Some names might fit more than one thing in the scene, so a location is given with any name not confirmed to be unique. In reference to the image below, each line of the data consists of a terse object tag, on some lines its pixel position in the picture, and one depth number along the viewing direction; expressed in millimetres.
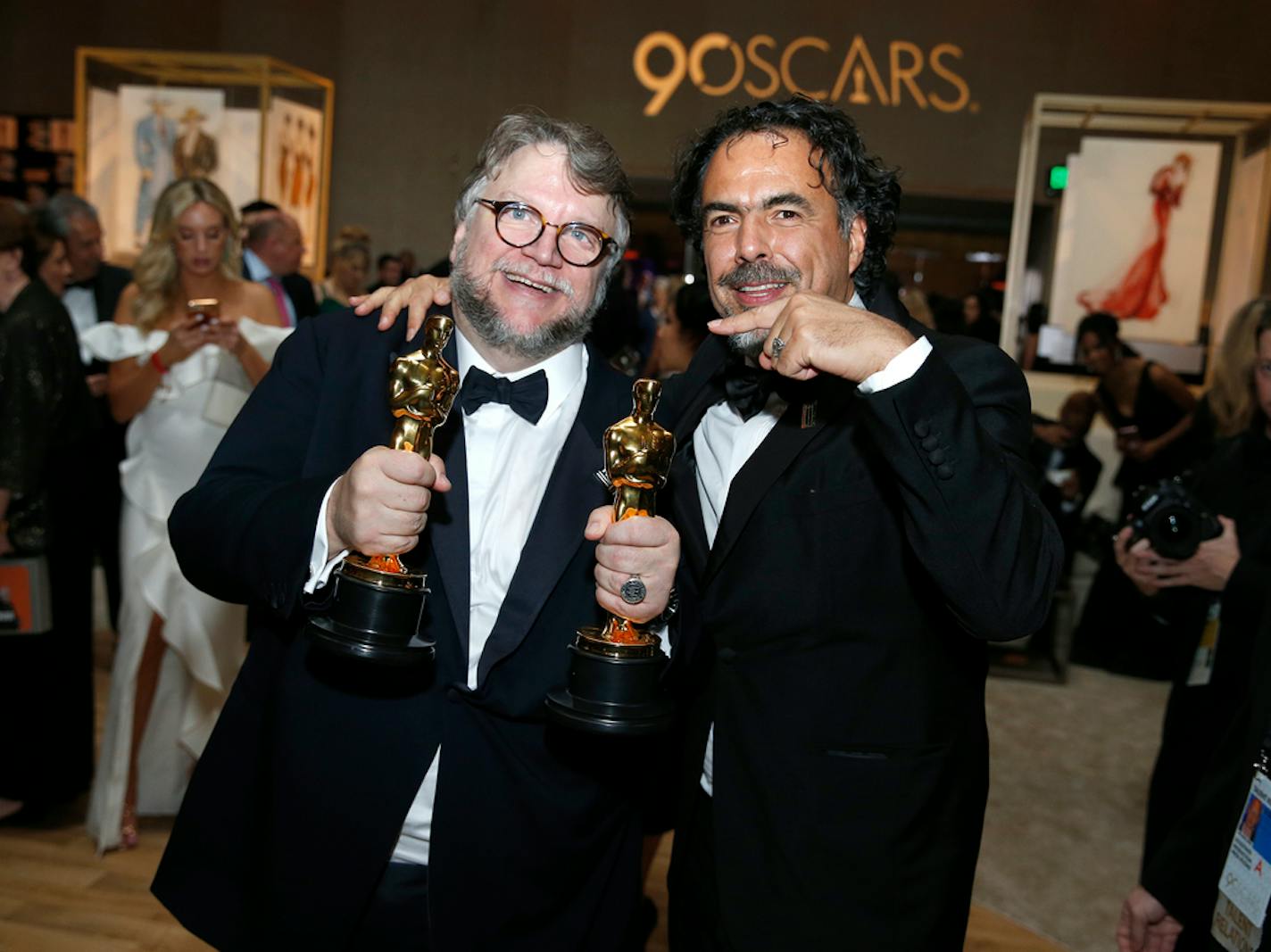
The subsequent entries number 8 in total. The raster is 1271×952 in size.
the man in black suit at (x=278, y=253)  5484
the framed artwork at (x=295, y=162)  9211
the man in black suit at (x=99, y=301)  5469
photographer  2756
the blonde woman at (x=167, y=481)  3650
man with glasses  1738
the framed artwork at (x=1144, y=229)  7164
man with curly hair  1685
